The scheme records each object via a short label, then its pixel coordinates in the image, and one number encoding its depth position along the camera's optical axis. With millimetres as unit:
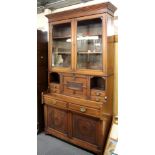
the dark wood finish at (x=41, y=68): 2961
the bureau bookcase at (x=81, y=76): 2316
